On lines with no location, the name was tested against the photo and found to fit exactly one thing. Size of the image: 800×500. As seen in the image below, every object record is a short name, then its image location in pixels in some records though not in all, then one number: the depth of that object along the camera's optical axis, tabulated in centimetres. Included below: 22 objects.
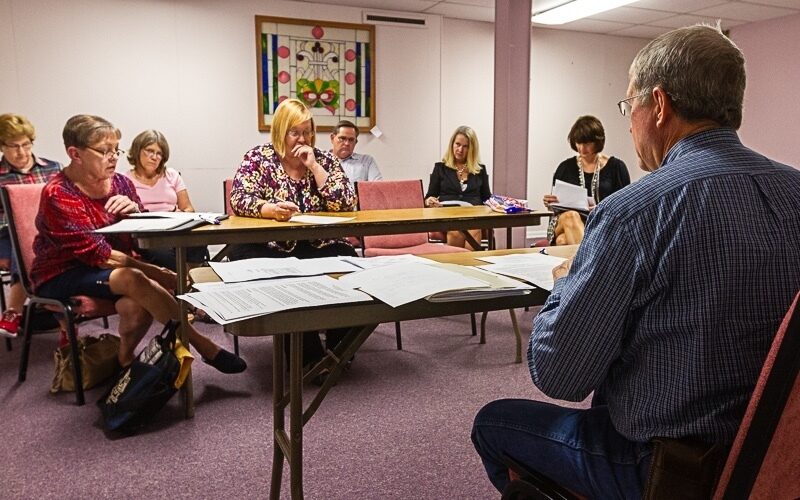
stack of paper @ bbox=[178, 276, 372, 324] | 101
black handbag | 212
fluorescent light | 581
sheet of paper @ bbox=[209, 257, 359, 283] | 133
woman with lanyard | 368
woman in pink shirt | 402
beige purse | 252
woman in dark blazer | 469
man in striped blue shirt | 79
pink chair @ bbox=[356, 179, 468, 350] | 347
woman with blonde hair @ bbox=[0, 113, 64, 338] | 334
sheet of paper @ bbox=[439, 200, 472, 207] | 414
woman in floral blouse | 271
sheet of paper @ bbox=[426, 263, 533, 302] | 113
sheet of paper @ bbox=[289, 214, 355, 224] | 243
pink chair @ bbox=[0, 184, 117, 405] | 238
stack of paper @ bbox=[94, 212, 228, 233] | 207
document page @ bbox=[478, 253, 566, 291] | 129
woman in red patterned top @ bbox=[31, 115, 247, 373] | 237
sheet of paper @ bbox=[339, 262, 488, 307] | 113
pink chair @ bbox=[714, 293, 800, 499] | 65
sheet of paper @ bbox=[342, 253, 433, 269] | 144
